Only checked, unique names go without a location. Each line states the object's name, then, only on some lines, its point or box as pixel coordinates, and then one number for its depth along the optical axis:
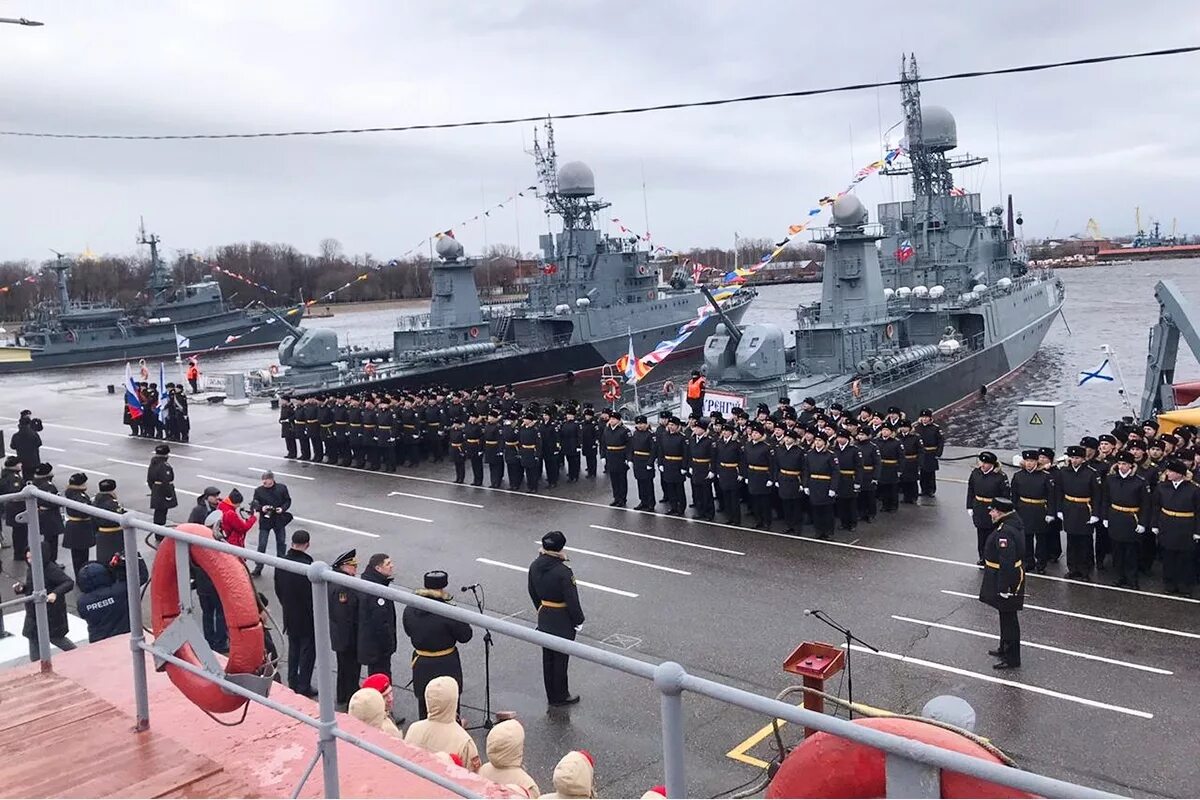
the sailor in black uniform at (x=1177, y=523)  9.90
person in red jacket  10.45
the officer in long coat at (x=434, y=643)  6.90
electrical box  16.12
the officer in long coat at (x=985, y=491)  11.31
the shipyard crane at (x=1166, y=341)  17.00
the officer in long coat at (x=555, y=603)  7.84
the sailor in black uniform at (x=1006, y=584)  8.45
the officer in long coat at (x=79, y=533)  10.98
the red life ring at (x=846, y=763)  2.21
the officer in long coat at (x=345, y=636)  7.76
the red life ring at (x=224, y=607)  3.69
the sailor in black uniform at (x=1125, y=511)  10.38
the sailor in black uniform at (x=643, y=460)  15.30
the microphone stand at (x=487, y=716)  7.36
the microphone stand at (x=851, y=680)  7.29
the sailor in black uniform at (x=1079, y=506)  10.78
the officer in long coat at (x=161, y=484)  14.12
